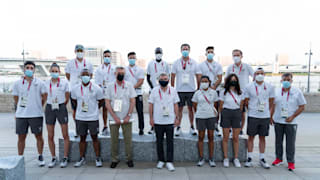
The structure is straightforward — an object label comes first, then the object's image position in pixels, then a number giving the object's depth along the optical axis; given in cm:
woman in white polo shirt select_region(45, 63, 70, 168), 374
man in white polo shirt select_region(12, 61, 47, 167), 376
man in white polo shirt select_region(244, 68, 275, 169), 379
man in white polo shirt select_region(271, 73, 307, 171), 371
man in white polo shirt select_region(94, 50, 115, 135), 455
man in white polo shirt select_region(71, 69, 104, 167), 371
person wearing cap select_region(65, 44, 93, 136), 436
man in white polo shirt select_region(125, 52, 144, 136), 452
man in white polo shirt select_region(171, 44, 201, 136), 448
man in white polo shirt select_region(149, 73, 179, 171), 367
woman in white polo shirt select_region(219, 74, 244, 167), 372
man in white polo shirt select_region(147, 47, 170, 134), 459
